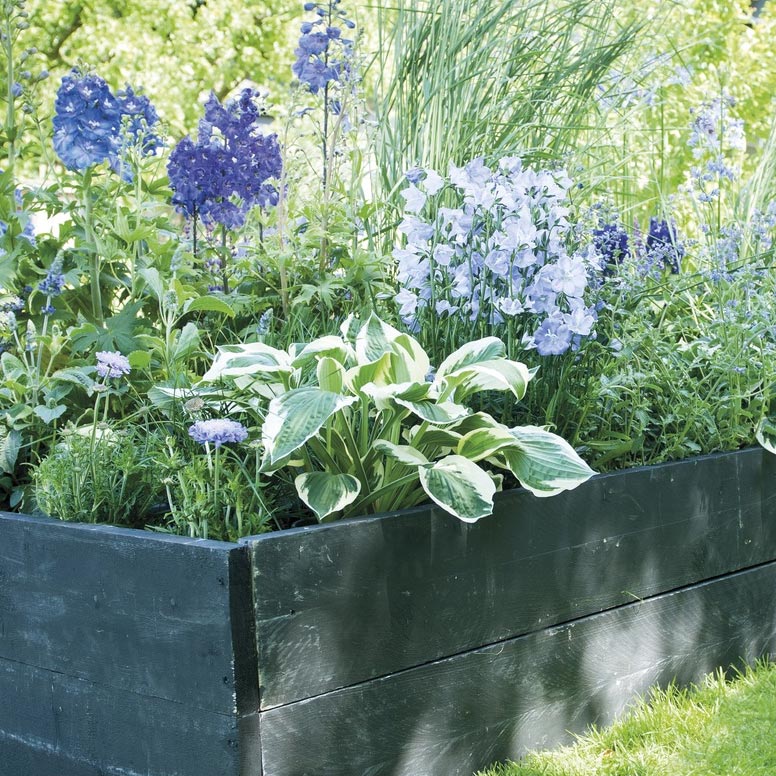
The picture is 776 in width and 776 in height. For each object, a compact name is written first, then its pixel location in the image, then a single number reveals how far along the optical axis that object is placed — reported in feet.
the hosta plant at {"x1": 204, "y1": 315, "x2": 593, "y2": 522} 5.37
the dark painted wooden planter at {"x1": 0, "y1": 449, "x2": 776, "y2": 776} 4.77
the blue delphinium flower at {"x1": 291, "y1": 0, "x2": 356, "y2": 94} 7.95
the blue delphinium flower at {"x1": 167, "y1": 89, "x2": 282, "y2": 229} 7.83
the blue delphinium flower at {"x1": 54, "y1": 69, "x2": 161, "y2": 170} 7.39
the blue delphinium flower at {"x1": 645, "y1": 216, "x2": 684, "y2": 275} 8.70
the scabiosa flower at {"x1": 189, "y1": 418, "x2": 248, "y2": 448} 5.20
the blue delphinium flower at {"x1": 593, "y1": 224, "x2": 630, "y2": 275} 8.39
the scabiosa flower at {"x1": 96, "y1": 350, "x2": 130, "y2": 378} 5.60
